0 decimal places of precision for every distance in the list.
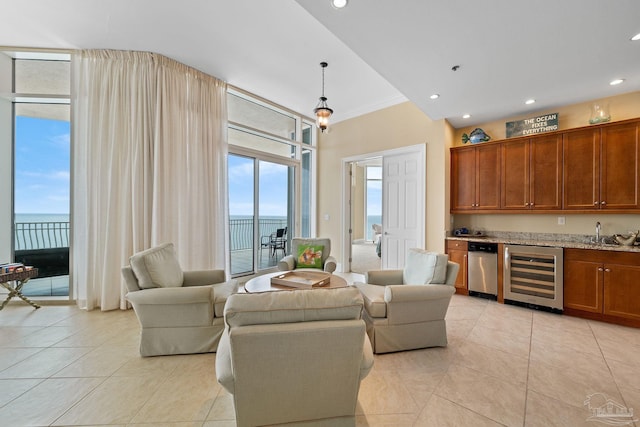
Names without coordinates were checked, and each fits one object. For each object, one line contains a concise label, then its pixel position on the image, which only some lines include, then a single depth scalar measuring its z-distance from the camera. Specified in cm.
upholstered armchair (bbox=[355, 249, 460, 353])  236
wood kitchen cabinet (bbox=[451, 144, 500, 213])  412
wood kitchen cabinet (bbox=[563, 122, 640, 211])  311
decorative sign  368
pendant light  325
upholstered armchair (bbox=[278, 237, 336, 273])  395
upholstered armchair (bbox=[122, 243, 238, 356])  225
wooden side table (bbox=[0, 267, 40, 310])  304
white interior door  454
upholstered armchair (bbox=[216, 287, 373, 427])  122
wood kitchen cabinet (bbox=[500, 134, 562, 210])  360
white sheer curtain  335
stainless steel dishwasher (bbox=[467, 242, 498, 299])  381
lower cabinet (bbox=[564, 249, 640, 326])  290
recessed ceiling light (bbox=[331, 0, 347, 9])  188
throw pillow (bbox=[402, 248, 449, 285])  251
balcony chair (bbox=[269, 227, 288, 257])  548
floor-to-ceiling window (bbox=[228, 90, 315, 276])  473
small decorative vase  330
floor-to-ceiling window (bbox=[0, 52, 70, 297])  355
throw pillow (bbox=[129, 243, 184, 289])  235
